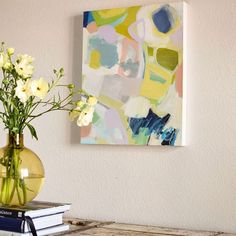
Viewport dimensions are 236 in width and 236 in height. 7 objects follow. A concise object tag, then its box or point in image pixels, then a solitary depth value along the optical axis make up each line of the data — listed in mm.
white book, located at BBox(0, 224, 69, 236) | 1748
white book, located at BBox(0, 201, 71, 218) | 1745
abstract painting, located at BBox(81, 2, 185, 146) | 2041
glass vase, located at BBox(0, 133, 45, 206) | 1786
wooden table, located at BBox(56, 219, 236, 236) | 1898
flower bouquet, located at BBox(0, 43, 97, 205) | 1779
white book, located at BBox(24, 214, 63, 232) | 1774
